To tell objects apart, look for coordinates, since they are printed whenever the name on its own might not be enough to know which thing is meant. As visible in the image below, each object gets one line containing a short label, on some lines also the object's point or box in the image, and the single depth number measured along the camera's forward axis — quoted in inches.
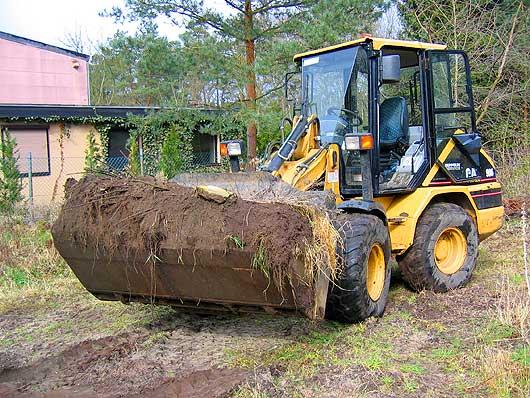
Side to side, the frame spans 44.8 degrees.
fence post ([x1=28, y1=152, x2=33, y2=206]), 529.8
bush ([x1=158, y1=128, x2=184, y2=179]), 629.9
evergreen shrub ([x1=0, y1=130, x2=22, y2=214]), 525.0
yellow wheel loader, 196.1
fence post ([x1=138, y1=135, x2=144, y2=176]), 717.9
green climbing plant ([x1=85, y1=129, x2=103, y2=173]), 644.1
